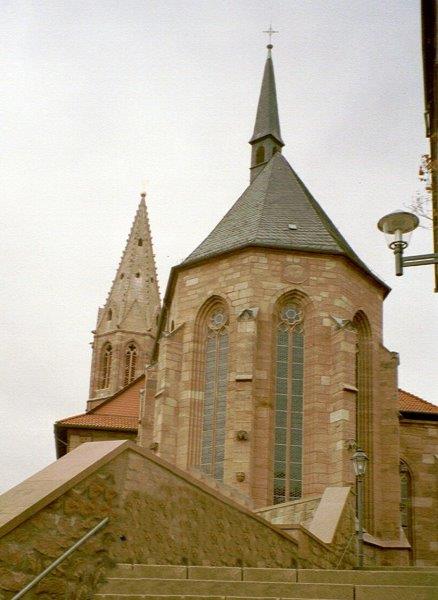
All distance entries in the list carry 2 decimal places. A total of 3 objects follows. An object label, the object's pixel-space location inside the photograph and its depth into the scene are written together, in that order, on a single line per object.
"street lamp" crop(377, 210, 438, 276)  9.49
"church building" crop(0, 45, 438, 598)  19.64
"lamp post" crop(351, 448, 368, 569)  14.90
